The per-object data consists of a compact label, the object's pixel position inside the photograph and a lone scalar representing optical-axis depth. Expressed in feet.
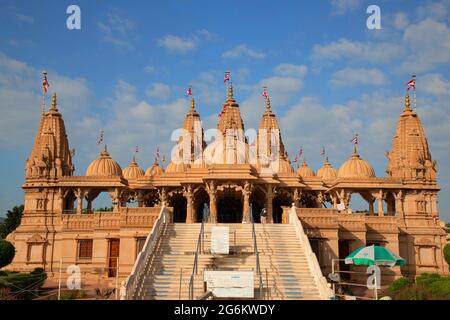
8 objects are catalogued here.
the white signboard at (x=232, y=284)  60.90
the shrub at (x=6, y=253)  96.02
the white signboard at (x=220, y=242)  77.17
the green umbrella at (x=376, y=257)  65.77
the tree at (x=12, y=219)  196.44
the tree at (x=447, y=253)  103.33
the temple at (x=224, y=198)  101.65
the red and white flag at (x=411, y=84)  150.10
